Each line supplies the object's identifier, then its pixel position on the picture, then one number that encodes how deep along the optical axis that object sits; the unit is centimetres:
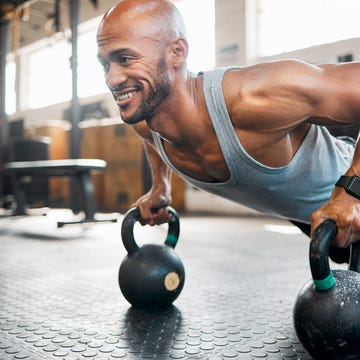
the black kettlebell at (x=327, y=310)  83
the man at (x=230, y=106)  96
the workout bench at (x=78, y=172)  353
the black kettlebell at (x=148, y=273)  126
